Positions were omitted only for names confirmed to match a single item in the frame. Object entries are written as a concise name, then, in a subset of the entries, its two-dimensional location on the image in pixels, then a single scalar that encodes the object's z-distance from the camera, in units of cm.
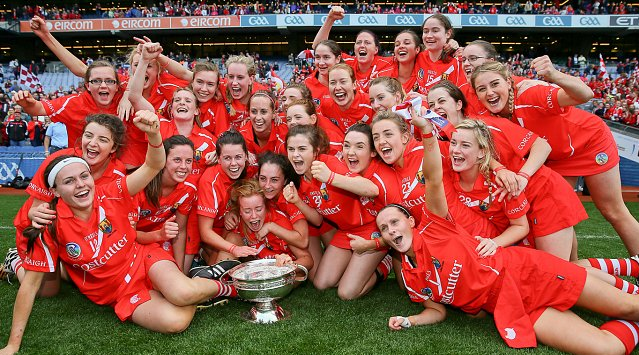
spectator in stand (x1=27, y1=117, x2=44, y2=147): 1355
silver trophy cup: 350
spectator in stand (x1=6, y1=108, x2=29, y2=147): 1352
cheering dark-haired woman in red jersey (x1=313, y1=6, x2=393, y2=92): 551
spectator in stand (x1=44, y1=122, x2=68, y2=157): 1135
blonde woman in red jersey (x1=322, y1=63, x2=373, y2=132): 473
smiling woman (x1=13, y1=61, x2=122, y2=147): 454
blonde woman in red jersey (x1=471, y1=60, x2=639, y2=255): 376
